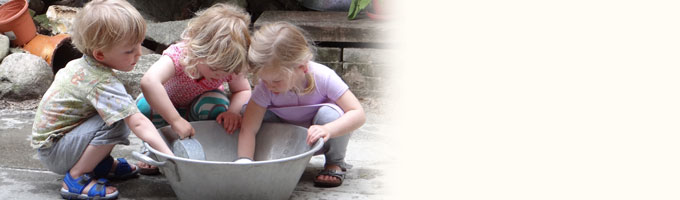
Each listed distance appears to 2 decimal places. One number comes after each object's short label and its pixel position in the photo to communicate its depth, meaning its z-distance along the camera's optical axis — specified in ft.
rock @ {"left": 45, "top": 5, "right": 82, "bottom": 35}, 11.82
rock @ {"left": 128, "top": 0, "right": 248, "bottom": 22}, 12.10
